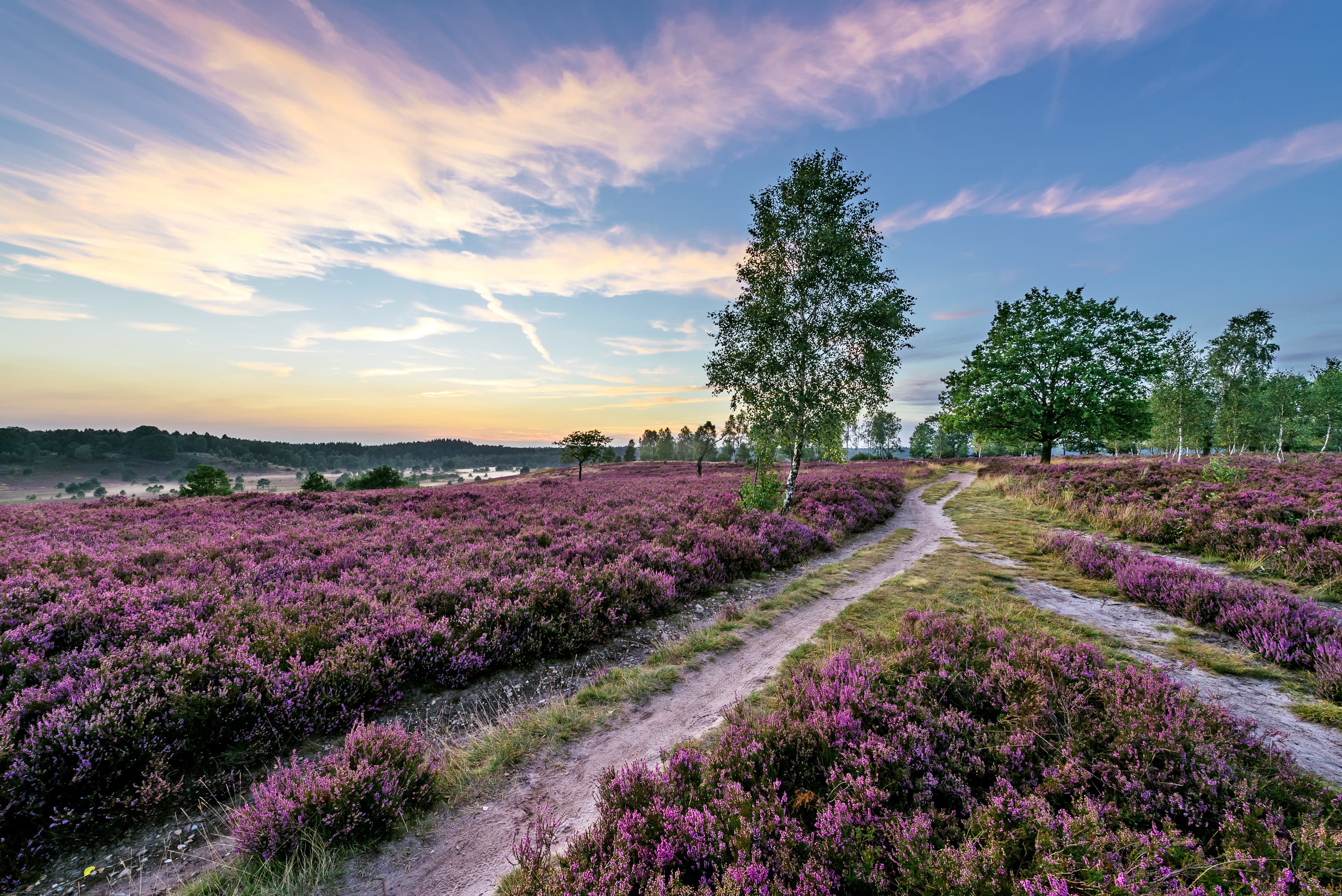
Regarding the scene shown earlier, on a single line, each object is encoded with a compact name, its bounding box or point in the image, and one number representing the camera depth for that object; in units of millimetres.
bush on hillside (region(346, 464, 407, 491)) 44375
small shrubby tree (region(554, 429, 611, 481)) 51812
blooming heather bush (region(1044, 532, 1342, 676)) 5668
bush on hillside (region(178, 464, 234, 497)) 34906
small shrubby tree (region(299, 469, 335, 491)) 38656
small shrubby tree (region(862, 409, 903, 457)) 121312
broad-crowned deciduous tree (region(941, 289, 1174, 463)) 30750
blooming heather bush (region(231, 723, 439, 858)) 3779
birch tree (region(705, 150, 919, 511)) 17609
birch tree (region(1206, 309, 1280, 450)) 43562
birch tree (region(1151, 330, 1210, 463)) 36125
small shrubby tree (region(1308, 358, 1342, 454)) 51750
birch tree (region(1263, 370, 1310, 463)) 41719
